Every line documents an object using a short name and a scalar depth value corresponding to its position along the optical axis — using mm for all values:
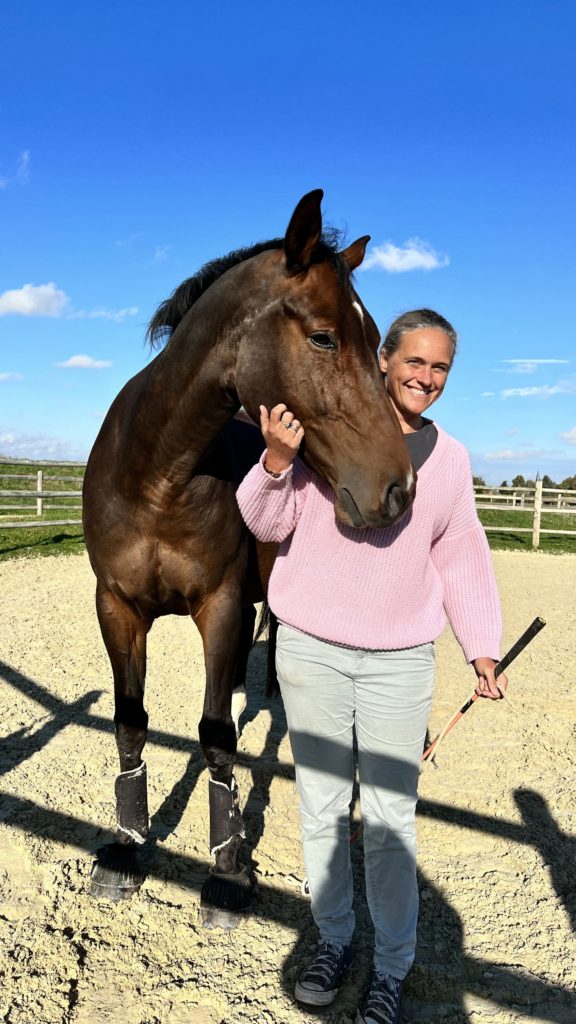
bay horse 2020
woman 2090
